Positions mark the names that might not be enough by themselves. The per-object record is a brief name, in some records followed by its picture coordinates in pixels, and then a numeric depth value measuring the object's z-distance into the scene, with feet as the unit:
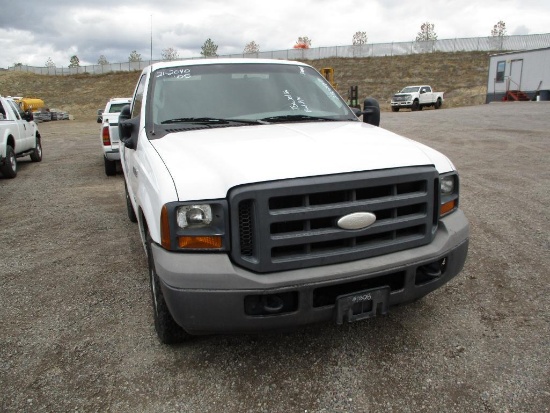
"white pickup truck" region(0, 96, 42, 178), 31.91
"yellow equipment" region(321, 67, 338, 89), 88.91
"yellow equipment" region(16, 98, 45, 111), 105.81
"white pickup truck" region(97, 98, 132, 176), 30.22
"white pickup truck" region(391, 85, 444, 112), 103.65
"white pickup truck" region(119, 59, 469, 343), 7.77
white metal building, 90.68
